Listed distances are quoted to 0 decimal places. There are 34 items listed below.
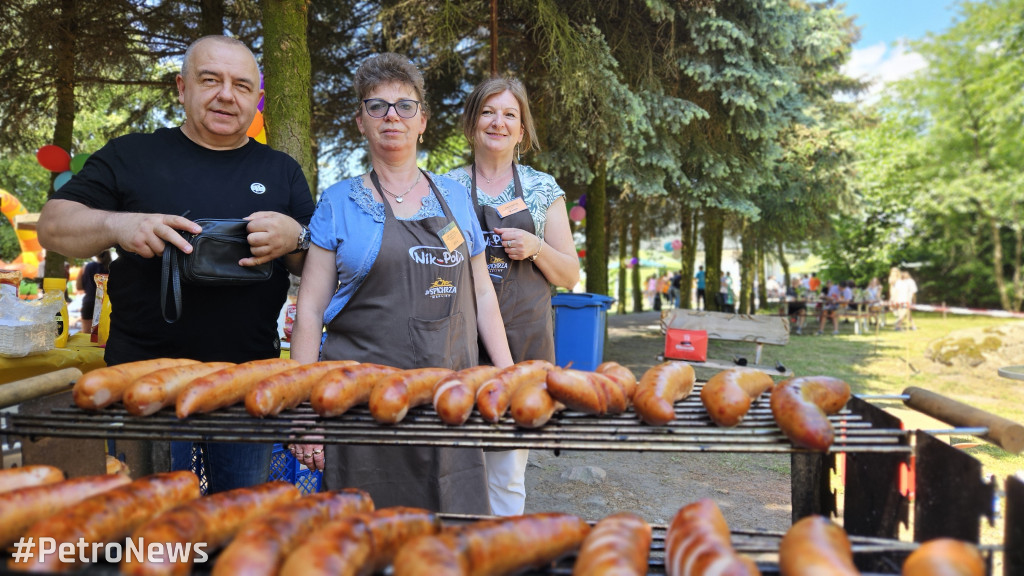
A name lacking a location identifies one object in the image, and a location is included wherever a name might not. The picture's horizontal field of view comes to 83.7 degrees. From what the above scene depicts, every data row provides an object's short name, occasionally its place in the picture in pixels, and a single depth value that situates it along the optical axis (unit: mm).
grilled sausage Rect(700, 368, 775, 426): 1592
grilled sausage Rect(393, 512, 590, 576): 1134
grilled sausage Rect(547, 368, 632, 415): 1637
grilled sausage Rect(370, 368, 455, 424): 1616
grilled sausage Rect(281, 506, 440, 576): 1105
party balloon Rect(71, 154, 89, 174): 7559
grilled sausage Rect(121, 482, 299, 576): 1154
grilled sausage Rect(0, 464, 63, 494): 1462
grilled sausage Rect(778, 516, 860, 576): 1118
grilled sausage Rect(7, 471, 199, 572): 1211
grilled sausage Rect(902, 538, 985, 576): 1113
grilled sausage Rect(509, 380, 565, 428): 1565
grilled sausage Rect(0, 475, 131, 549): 1282
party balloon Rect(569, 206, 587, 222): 11266
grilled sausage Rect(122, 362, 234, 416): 1631
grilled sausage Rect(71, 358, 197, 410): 1654
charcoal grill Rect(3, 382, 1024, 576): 1435
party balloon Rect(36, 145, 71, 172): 7712
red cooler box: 9156
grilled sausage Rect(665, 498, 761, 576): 1110
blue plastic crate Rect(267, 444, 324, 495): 3336
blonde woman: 2957
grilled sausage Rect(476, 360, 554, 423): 1646
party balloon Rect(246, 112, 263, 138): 5322
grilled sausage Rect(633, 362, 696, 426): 1581
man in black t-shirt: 2314
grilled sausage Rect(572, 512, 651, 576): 1176
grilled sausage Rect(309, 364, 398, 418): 1658
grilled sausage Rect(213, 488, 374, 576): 1116
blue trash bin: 7559
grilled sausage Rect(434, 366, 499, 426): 1622
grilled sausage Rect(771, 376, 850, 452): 1421
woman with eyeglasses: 2354
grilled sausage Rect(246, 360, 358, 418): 1633
